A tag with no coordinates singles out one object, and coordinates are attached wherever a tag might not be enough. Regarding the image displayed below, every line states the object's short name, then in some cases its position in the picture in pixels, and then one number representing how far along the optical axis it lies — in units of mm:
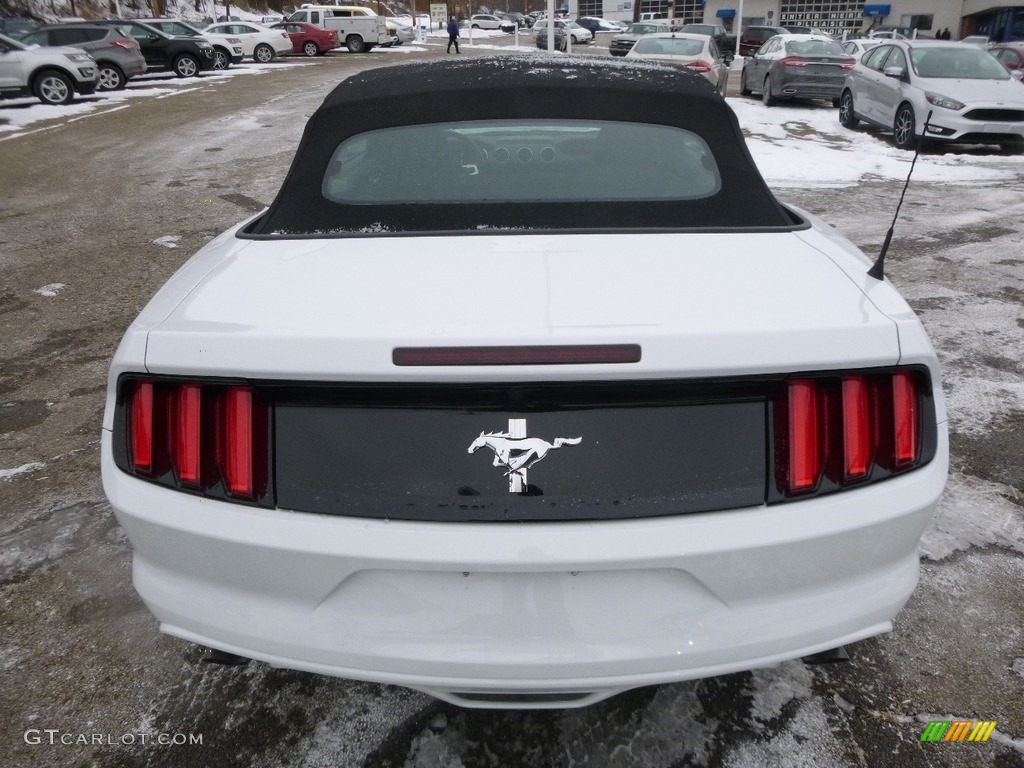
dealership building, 43844
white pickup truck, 33125
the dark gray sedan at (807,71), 14898
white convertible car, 1495
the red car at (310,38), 31406
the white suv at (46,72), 14906
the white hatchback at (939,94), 10398
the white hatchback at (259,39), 27828
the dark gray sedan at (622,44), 21417
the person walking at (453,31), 33188
